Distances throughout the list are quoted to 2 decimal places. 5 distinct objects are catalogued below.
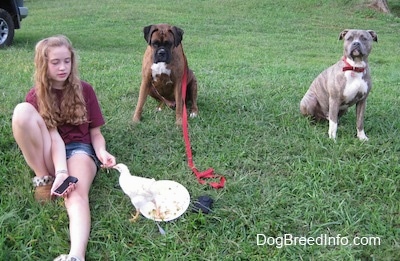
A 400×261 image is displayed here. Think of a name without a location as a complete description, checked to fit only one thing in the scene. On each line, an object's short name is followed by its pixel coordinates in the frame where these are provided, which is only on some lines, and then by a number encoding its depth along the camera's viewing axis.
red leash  3.47
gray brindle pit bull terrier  4.09
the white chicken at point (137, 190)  3.08
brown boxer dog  4.46
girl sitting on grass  2.96
